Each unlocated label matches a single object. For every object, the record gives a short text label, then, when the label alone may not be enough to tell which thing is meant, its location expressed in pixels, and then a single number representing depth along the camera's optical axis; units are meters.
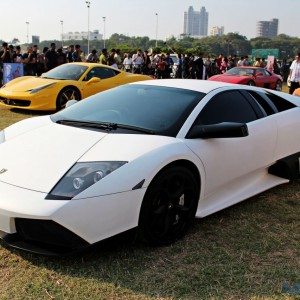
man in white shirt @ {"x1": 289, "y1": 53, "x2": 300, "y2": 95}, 9.47
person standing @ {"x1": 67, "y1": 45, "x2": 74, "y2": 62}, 13.42
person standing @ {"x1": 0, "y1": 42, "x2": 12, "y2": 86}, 11.21
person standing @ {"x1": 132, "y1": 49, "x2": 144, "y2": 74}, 16.01
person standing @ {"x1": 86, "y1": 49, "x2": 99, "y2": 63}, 12.86
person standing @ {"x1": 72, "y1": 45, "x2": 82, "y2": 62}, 13.20
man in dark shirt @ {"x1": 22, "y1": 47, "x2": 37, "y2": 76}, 11.50
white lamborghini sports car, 2.25
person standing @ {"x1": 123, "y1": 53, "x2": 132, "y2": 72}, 16.13
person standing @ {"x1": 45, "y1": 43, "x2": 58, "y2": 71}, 11.60
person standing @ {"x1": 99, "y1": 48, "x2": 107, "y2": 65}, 12.77
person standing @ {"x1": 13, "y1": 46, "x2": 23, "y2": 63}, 11.64
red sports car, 13.27
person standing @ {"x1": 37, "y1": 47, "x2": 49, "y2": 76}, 11.75
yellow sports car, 7.38
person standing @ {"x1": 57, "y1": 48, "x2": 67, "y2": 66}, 11.75
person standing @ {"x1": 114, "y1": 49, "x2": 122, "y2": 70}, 14.20
